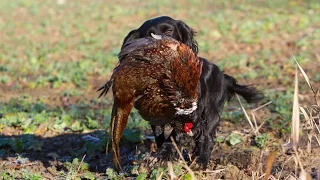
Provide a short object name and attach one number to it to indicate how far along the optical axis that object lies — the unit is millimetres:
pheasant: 8711
